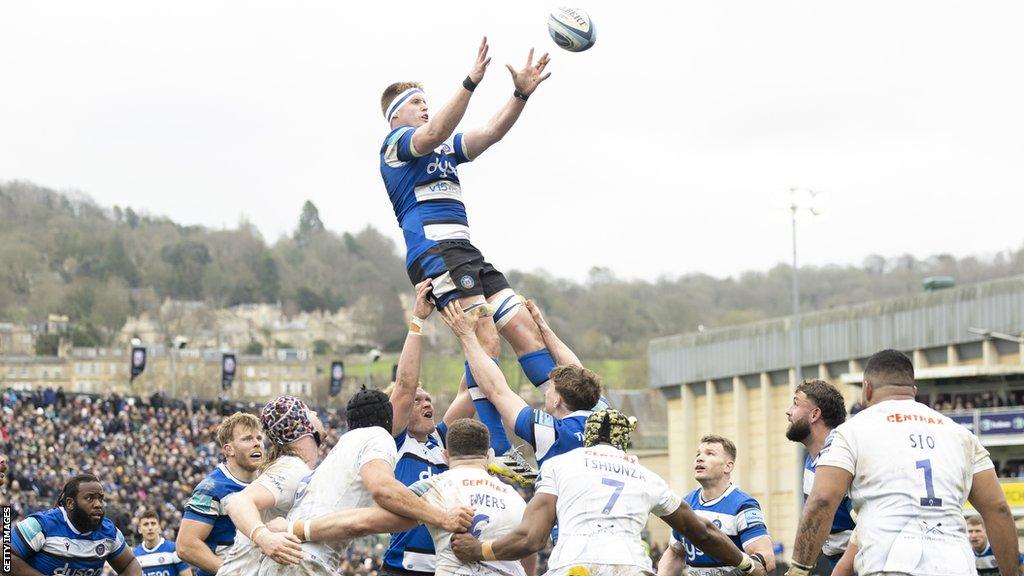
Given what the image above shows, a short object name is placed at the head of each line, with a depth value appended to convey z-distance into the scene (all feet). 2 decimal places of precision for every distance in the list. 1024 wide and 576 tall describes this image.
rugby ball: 39.14
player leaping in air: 40.24
